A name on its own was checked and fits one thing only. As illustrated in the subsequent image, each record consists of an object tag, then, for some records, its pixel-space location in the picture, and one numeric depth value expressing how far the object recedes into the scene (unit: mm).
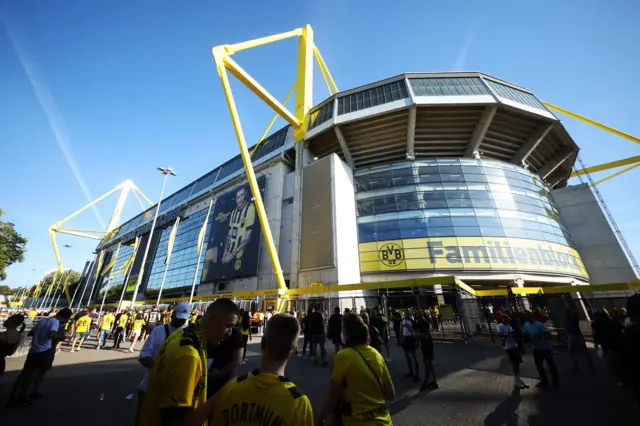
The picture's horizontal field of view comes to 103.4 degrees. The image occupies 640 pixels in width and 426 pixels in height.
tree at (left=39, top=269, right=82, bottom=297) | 70988
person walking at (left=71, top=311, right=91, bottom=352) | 10789
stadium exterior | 22500
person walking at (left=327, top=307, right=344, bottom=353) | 7489
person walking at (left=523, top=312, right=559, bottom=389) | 5492
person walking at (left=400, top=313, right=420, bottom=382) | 6267
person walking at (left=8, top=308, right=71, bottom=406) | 4664
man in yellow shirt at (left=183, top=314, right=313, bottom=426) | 1235
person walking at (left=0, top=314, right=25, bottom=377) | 3945
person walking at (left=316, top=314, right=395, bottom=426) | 2031
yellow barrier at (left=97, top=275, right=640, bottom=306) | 15055
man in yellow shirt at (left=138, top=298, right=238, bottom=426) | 1545
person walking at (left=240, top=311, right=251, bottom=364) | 6875
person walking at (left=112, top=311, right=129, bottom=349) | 12277
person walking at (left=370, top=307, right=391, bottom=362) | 7813
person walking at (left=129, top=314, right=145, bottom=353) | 12073
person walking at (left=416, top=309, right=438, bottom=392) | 5531
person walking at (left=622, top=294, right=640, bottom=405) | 2254
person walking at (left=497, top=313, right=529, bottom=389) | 5488
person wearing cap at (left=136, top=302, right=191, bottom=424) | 2775
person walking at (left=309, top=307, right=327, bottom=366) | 8109
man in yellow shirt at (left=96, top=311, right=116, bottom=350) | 11680
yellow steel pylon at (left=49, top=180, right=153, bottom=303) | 54406
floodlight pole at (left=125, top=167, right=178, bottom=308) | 20700
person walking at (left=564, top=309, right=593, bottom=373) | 6853
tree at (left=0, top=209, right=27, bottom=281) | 25719
